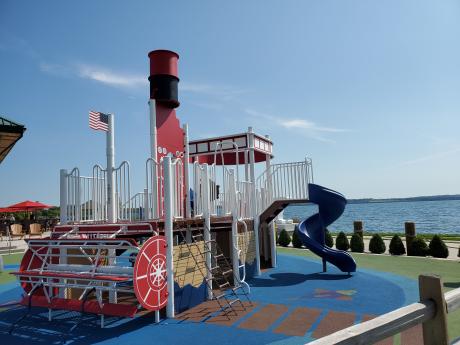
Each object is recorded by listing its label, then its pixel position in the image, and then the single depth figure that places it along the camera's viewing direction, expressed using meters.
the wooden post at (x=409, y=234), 14.83
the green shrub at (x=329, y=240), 17.37
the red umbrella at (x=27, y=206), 25.55
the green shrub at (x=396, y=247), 15.02
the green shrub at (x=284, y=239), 19.95
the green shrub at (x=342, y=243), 16.89
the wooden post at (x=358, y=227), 17.20
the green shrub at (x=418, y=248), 14.33
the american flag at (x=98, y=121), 8.05
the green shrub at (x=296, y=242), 19.15
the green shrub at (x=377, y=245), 15.63
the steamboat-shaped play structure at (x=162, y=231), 6.78
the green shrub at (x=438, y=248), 13.62
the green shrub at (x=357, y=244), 16.41
